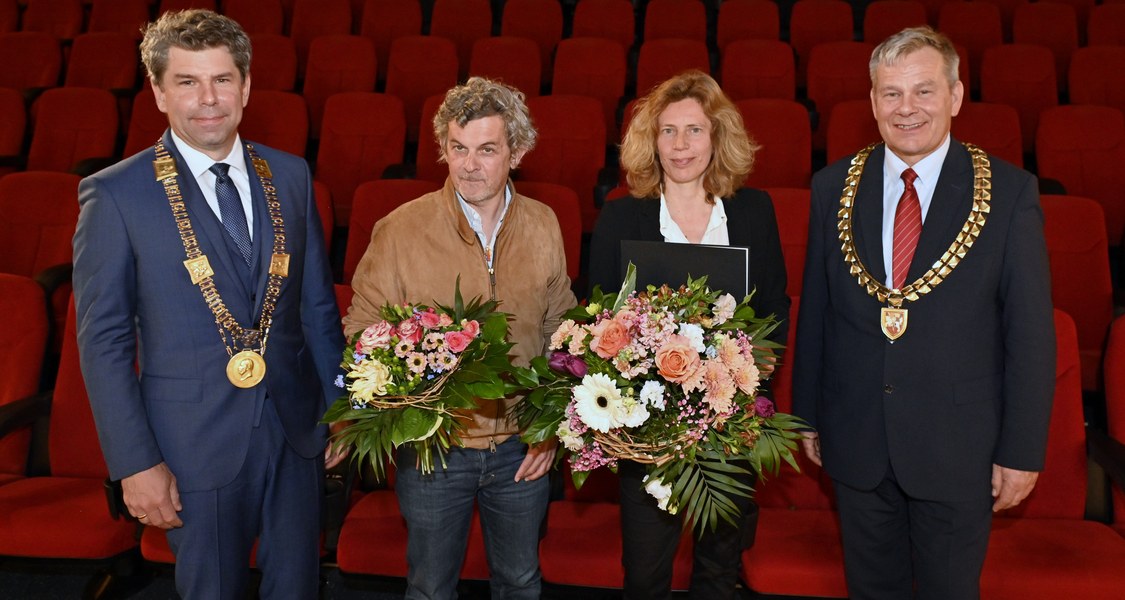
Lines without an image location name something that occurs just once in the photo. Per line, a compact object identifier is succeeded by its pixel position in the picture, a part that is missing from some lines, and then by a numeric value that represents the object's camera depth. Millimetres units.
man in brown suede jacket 1859
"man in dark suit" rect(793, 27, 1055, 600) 1777
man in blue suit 1635
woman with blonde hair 1973
